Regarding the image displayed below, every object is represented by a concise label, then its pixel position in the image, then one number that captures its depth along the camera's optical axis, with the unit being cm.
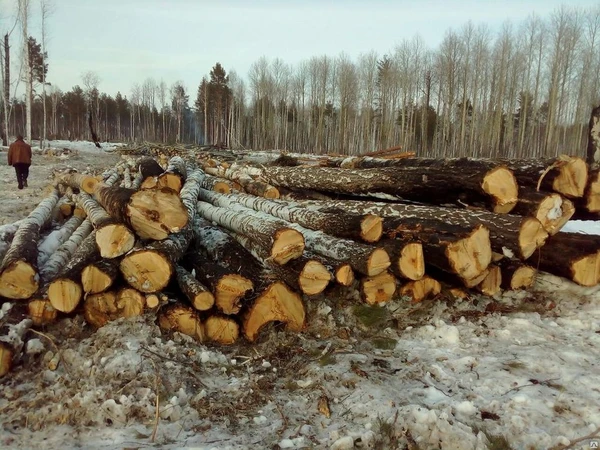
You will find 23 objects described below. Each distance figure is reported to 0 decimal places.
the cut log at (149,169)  652
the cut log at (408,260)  391
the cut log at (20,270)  364
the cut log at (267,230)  382
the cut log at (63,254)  412
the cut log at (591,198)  452
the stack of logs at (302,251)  363
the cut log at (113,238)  382
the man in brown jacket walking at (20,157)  1118
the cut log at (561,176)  438
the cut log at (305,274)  377
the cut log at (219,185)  710
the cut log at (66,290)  351
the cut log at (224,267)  362
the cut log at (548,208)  422
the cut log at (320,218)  424
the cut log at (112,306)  361
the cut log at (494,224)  396
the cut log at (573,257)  415
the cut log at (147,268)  362
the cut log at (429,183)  432
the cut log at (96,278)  357
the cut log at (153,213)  393
